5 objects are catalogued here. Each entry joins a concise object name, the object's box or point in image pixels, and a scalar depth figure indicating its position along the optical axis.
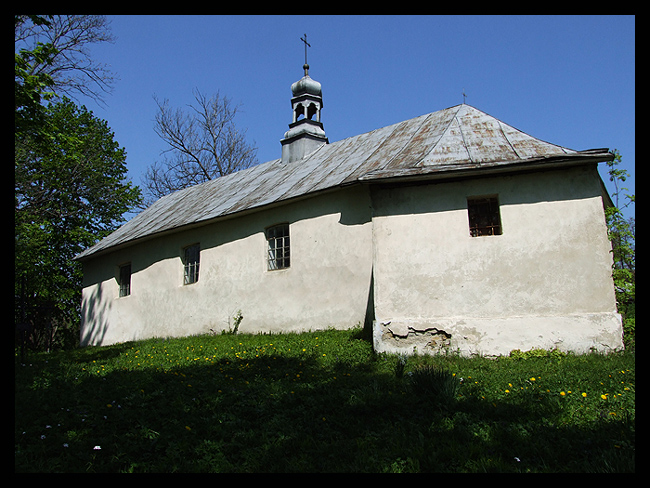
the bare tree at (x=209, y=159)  26.73
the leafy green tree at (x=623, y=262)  8.85
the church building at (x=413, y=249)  8.98
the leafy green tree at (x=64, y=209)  18.91
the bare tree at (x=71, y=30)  15.81
